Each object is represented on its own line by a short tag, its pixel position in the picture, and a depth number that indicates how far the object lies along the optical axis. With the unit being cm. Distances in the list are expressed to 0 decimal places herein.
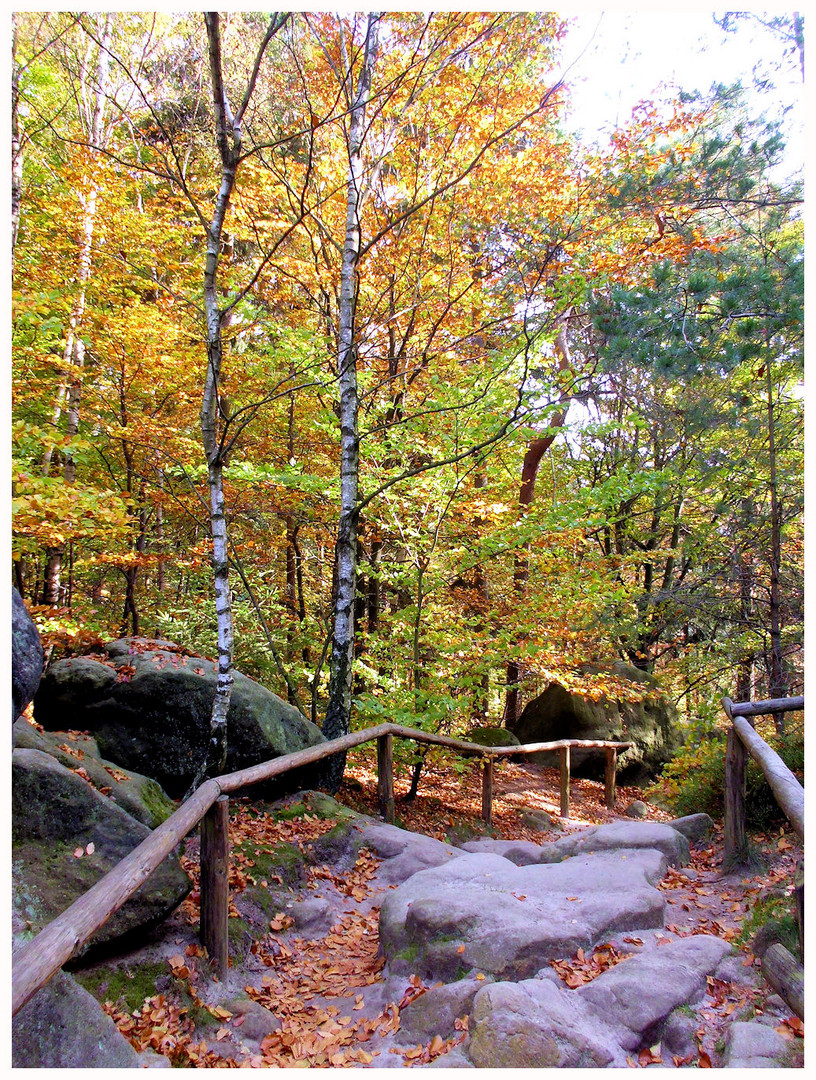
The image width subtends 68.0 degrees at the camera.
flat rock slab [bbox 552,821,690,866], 462
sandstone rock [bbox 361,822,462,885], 466
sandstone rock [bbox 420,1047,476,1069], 227
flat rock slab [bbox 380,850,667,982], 289
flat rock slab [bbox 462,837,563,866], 502
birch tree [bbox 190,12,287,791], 446
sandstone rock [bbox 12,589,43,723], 301
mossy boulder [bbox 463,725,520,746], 1005
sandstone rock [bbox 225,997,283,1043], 275
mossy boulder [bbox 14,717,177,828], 373
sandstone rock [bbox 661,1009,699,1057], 237
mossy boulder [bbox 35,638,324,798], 523
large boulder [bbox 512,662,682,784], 1155
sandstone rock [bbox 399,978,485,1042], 256
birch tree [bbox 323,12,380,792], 608
